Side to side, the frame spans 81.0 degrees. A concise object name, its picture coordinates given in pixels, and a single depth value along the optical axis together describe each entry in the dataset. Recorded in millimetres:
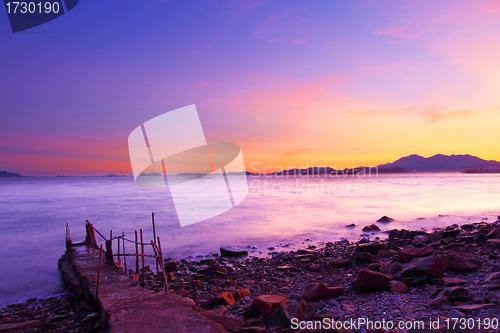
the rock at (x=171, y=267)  10628
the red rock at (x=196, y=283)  8914
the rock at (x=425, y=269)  6809
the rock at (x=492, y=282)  5762
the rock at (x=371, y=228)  18078
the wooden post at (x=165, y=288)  6154
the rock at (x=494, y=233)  11328
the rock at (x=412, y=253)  9203
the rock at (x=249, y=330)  4988
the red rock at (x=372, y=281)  6746
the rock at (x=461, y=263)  7191
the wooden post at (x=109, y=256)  9296
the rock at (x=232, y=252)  12945
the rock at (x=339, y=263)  10133
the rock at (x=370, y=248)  11258
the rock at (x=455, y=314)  4827
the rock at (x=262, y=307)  6023
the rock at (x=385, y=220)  21391
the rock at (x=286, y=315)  5371
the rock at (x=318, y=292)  6667
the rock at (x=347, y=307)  5904
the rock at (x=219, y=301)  6953
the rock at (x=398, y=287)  6456
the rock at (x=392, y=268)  7848
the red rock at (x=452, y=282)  6331
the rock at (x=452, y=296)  5461
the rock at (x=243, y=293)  7526
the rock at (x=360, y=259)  9852
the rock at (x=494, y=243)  9539
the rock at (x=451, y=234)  13258
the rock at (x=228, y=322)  5242
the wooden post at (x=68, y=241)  12712
